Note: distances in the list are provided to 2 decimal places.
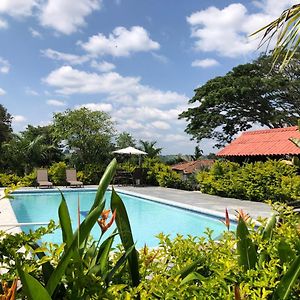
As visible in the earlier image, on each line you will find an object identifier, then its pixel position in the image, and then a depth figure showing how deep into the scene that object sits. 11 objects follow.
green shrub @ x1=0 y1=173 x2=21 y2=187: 21.17
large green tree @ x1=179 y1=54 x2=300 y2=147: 32.31
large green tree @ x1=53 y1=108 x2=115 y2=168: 25.23
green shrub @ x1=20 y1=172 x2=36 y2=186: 21.51
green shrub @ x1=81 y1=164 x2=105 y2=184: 23.39
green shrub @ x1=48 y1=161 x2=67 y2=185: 22.20
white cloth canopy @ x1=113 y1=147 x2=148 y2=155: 23.61
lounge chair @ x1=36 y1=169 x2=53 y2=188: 20.69
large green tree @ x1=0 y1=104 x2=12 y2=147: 31.40
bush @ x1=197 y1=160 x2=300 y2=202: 13.67
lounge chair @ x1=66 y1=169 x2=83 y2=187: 21.58
